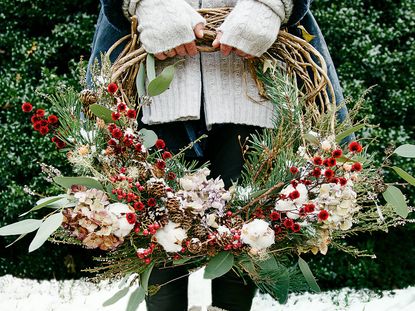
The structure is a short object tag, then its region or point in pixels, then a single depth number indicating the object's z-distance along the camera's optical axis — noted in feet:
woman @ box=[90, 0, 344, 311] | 3.97
